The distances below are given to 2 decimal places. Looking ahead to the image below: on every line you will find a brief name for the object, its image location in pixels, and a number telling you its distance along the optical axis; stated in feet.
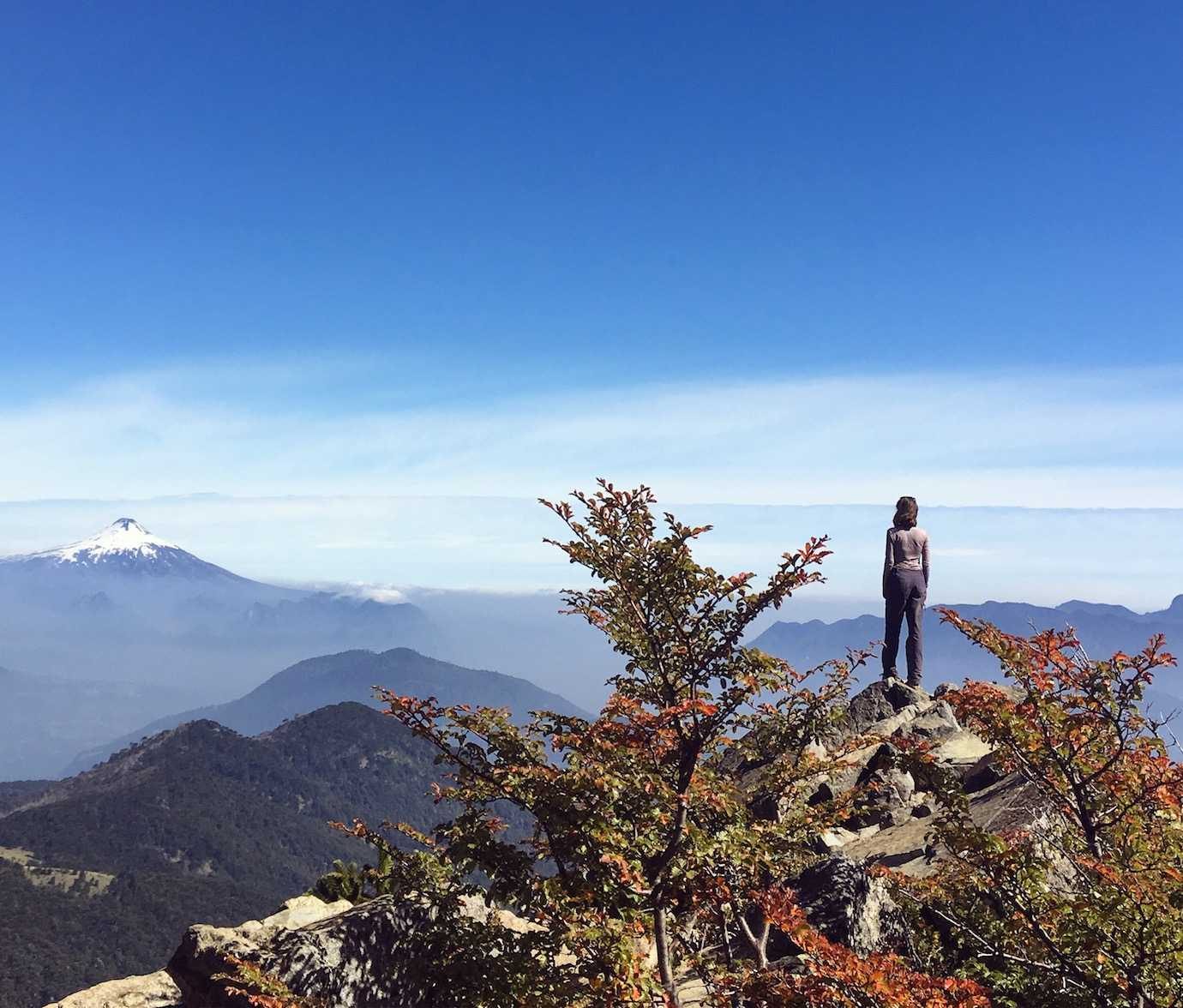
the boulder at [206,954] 27.94
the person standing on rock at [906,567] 56.65
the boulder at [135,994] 38.17
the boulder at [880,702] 59.46
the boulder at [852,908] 32.58
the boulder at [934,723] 55.57
